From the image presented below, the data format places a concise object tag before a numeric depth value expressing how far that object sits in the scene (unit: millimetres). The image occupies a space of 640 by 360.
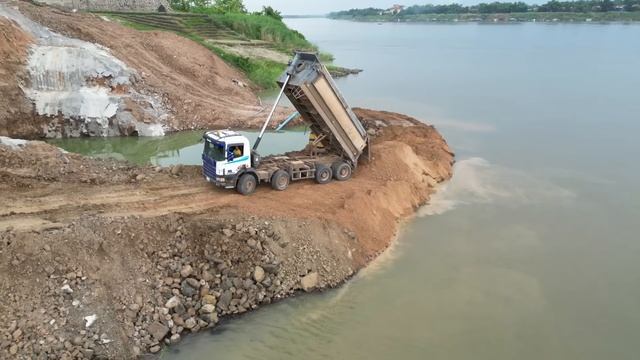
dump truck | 15438
